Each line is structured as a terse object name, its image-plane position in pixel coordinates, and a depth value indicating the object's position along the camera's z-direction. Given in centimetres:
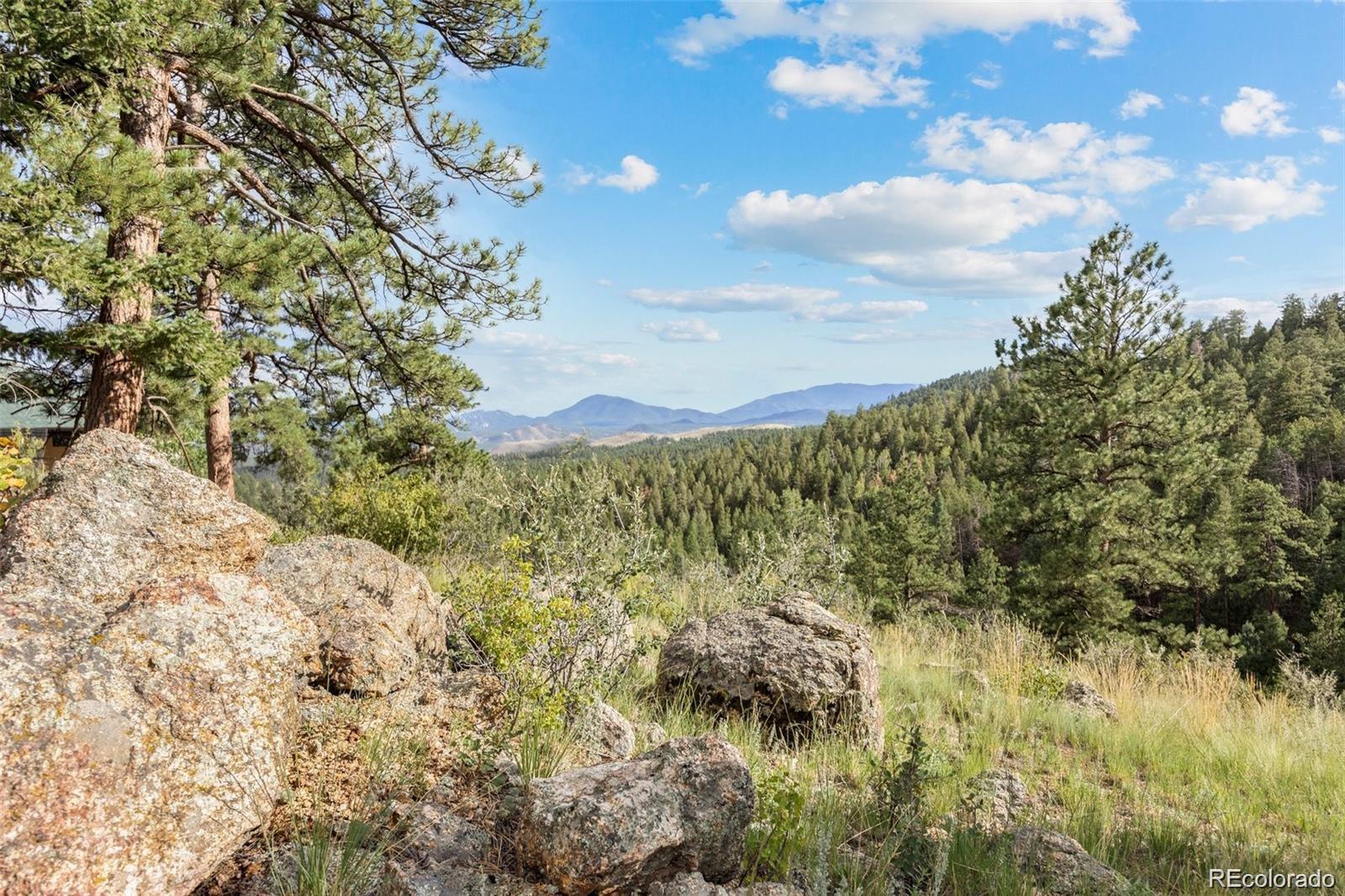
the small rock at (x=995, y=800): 341
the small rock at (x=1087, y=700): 580
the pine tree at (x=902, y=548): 4000
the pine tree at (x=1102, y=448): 1576
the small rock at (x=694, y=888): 228
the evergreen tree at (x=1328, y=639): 3169
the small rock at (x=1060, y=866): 262
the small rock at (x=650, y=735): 378
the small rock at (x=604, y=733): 337
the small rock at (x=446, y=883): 215
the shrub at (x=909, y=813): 275
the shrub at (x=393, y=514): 816
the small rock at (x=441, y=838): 239
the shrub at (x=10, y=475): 431
